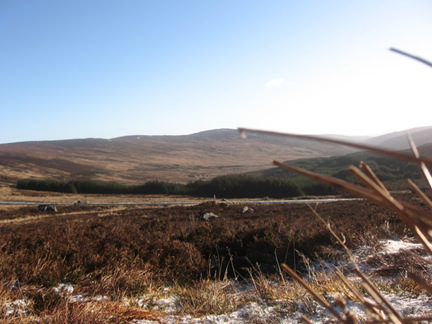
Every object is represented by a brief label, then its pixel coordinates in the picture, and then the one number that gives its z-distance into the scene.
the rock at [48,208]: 33.13
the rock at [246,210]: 26.19
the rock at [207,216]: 20.10
